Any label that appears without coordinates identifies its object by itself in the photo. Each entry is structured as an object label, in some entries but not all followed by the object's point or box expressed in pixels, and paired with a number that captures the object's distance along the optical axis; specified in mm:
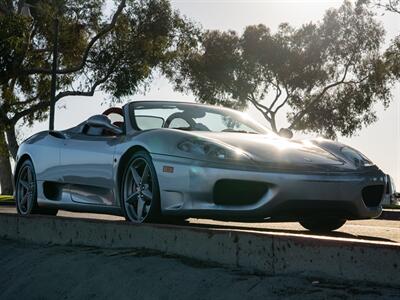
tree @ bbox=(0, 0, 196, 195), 29938
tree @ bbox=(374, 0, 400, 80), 28156
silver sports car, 5359
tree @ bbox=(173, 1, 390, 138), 37312
